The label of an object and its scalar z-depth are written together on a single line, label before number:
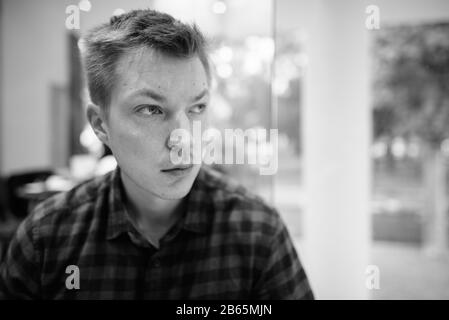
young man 0.76
